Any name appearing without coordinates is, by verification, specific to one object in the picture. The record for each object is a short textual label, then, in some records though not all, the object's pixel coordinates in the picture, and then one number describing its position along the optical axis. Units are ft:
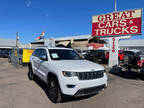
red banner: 30.10
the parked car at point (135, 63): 21.94
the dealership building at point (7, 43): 133.61
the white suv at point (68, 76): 10.47
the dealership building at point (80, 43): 65.26
